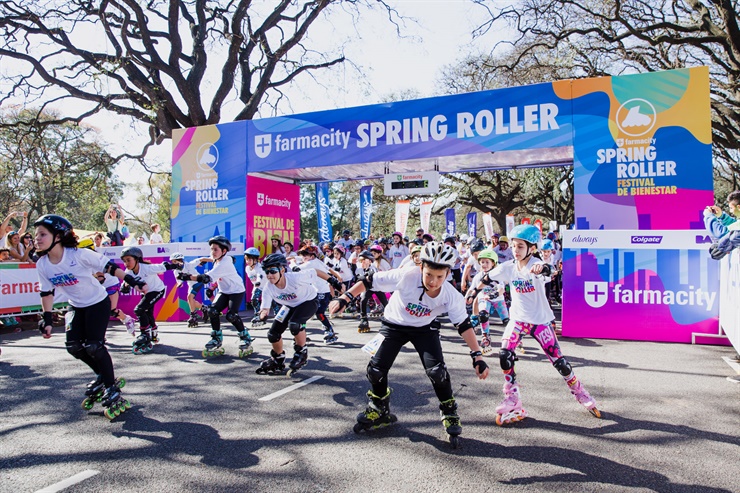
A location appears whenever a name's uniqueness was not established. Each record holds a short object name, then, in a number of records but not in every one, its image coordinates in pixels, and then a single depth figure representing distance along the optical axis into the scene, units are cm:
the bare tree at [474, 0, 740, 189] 1655
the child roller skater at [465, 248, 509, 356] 791
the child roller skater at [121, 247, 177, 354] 885
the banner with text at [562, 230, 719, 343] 913
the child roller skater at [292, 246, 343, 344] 917
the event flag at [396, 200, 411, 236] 2180
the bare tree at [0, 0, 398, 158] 1933
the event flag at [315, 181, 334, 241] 1698
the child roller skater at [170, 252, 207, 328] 1190
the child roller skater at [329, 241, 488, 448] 431
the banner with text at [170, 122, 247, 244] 1445
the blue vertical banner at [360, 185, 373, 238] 2045
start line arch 934
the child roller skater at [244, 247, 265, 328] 895
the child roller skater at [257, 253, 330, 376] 693
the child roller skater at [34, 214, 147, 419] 533
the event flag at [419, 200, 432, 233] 2316
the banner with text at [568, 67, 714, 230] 940
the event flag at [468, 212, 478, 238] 2858
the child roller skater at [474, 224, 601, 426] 504
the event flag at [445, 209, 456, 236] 2672
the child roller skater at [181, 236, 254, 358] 838
